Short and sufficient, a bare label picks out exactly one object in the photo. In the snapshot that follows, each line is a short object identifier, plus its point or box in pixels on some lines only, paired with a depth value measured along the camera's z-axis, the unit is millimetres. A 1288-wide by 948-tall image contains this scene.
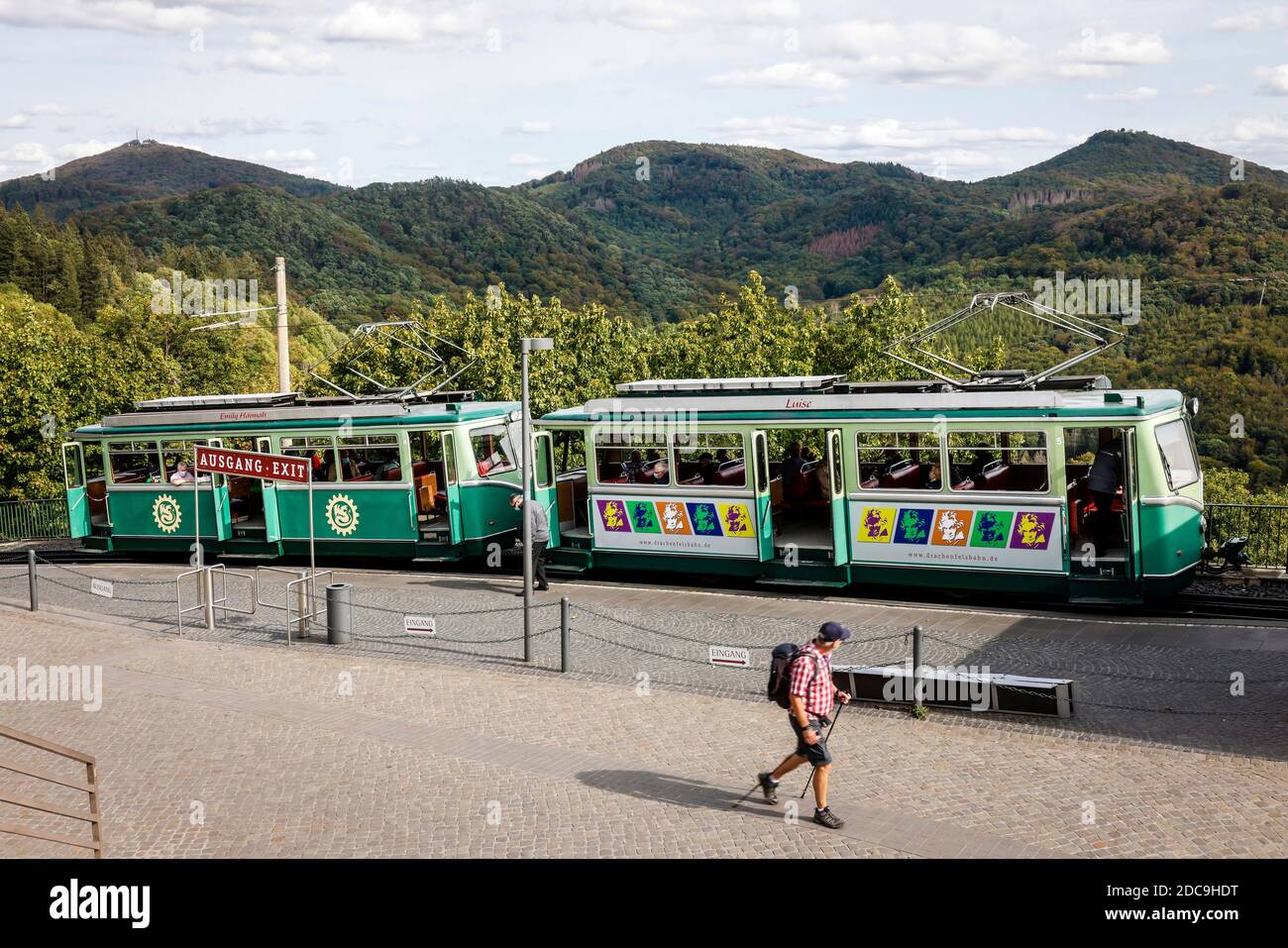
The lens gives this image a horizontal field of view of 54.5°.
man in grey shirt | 19141
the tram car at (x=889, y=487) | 16359
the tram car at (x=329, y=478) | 21828
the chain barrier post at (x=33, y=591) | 19922
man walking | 9625
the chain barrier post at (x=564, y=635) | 14586
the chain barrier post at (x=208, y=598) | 18250
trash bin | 16828
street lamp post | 14977
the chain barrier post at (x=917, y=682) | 12688
